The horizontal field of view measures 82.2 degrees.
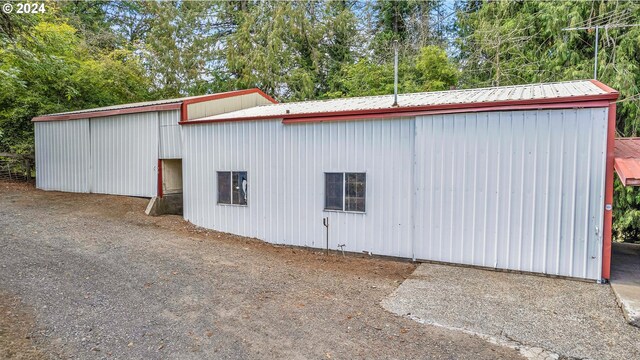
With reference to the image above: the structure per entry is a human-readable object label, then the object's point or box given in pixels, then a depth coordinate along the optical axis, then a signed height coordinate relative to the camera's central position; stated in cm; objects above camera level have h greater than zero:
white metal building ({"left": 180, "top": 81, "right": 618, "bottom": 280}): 594 -26
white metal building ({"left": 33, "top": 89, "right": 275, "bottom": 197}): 1102 +60
